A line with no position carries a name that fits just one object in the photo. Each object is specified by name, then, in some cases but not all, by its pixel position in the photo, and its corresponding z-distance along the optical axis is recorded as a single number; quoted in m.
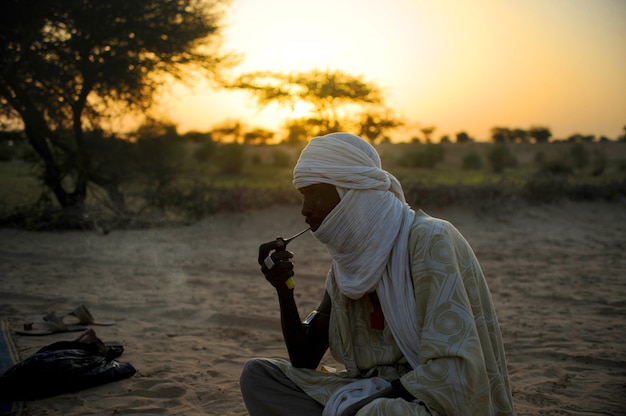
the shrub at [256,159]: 37.31
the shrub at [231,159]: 31.34
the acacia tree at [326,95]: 18.83
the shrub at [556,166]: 20.33
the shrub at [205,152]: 34.97
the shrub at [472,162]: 30.81
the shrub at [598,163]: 21.61
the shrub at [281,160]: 36.59
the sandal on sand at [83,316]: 5.07
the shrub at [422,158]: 32.00
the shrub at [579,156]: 24.15
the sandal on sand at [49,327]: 4.79
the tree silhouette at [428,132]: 45.10
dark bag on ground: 3.49
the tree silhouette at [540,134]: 47.84
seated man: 1.89
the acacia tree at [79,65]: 11.39
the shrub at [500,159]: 29.08
